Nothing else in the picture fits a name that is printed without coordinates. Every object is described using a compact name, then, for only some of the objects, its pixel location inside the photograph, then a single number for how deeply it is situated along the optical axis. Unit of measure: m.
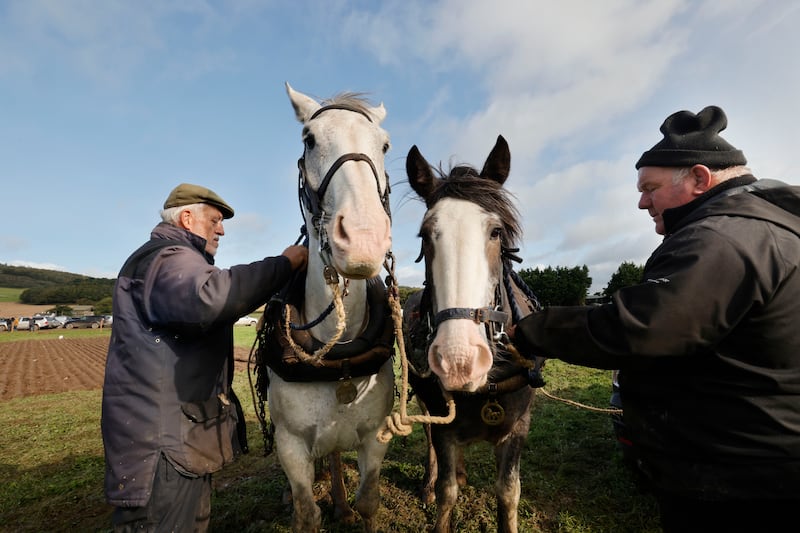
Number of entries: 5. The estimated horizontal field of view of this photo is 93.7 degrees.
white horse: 1.73
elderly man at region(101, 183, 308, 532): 1.92
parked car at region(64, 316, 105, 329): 50.47
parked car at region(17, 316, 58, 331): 46.56
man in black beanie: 1.39
